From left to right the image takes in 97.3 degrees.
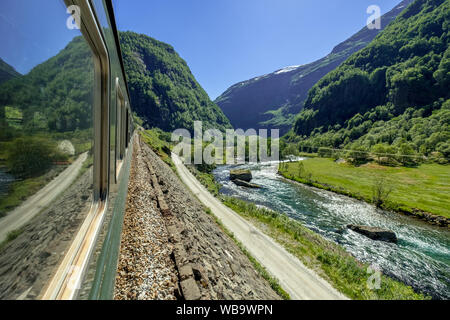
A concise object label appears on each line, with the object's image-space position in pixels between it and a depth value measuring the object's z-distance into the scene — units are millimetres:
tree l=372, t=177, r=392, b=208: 25428
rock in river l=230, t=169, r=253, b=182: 35247
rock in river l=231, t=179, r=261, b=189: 31844
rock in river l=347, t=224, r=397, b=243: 16859
